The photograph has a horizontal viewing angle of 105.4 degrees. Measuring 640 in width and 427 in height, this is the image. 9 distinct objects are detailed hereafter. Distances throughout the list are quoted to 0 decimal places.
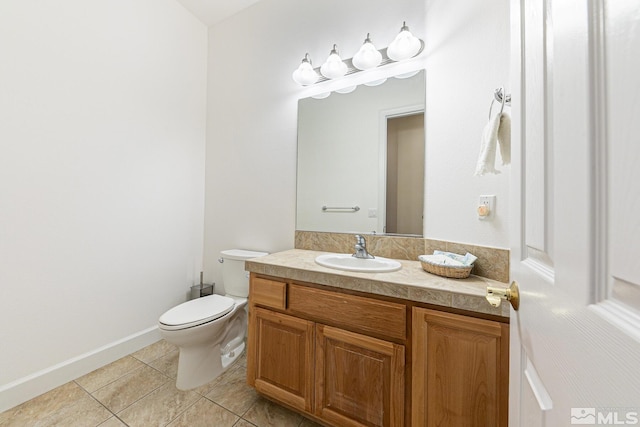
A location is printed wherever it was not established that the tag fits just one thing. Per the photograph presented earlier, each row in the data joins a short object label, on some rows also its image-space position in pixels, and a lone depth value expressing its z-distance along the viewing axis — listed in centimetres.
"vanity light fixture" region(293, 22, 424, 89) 146
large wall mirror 151
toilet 146
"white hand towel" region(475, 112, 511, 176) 85
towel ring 88
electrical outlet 111
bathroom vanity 87
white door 24
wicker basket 105
